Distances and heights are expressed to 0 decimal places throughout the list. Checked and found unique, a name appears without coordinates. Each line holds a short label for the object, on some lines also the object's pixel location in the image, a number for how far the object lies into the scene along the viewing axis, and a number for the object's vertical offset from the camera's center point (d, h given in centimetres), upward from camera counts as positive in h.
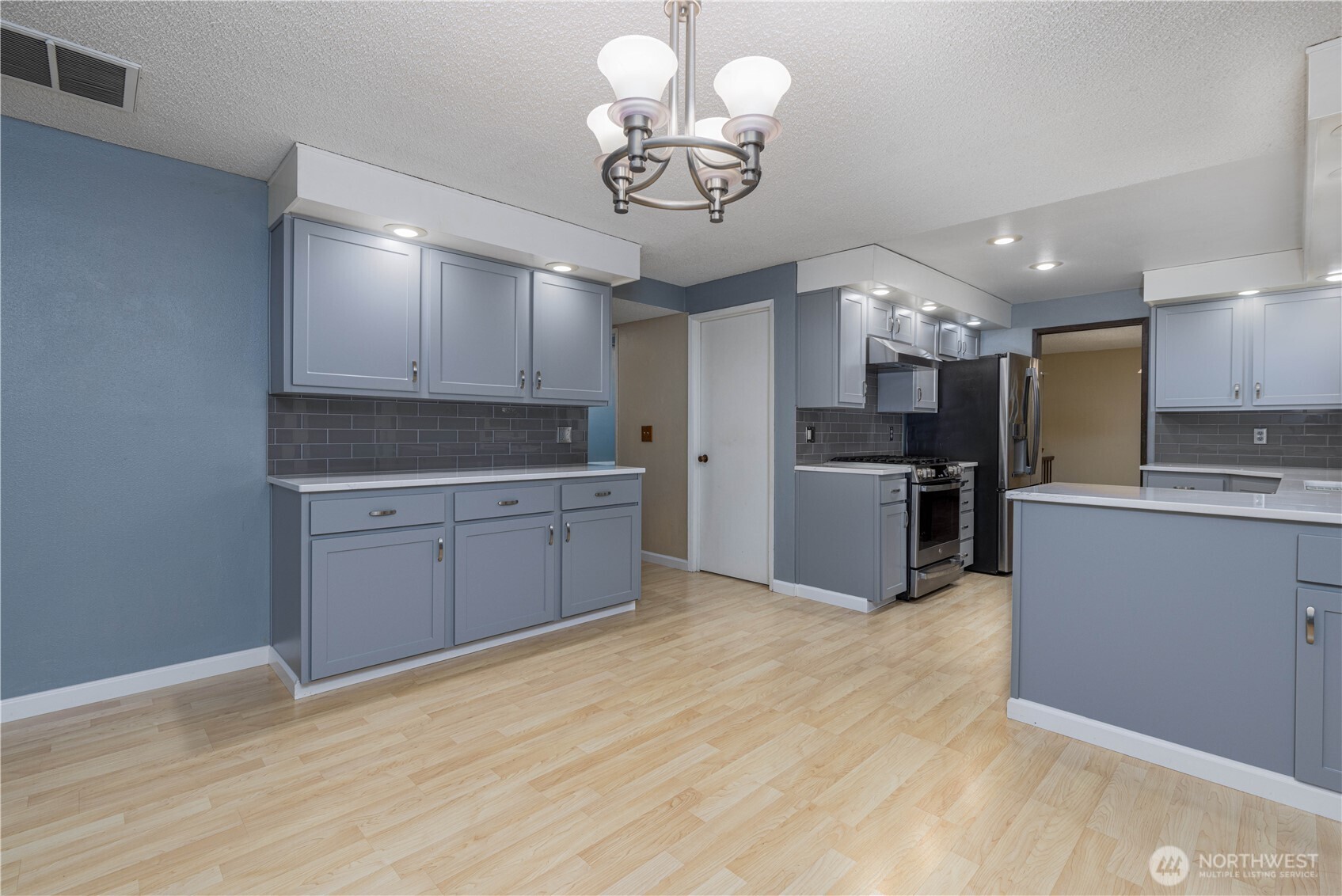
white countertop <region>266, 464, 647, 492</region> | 261 -19
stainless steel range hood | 434 +65
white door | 456 +0
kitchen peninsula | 185 -64
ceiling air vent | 190 +125
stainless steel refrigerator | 496 +11
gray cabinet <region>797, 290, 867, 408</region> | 412 +65
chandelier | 139 +81
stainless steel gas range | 421 -58
